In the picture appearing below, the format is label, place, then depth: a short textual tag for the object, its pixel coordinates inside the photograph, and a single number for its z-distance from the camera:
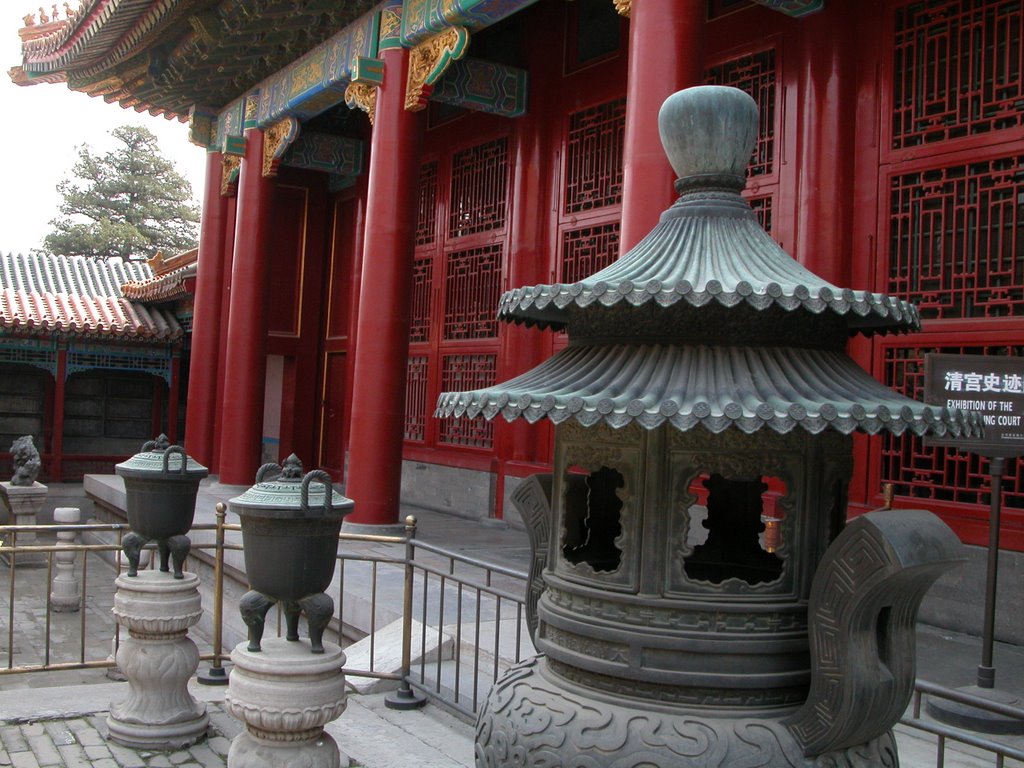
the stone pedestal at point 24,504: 12.70
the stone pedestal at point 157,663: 4.75
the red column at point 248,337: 12.65
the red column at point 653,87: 5.65
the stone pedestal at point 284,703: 3.80
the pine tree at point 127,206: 30.56
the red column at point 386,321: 9.08
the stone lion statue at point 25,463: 12.82
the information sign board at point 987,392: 4.48
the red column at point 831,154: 6.79
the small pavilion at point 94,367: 16.38
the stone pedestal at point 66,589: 9.73
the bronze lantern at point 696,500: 2.24
